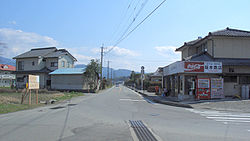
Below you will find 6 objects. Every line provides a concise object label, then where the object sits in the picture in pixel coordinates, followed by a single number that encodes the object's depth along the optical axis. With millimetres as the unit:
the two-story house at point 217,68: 19156
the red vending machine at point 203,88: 18922
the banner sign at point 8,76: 59069
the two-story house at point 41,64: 41844
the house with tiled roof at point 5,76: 58781
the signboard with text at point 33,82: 16047
